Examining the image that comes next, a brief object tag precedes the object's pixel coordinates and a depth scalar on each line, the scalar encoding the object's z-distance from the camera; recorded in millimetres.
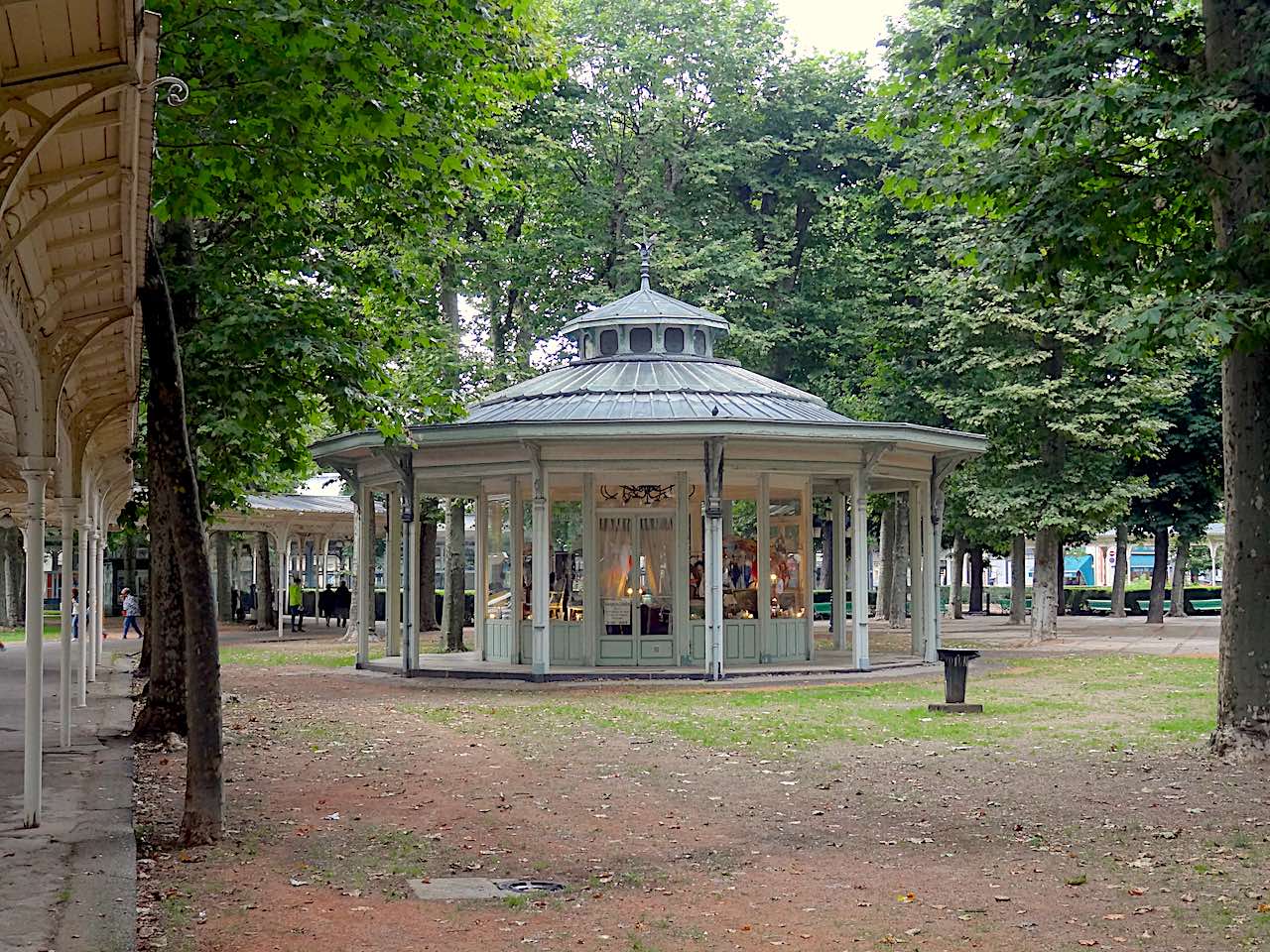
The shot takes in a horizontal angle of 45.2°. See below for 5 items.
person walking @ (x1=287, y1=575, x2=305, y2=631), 45812
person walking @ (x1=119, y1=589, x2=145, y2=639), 41844
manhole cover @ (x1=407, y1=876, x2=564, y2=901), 8406
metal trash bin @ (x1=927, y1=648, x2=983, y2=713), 17891
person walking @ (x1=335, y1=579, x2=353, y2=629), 42603
